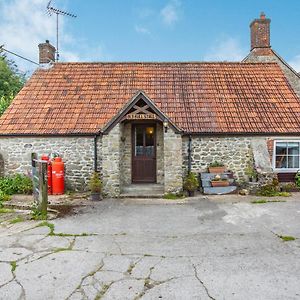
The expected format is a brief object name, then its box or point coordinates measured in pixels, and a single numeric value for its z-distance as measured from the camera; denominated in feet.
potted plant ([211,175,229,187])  41.29
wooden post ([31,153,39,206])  32.34
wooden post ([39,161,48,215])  30.19
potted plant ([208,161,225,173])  42.37
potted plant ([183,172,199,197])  40.11
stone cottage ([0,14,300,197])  39.88
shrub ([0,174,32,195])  40.43
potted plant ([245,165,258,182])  41.81
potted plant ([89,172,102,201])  37.76
